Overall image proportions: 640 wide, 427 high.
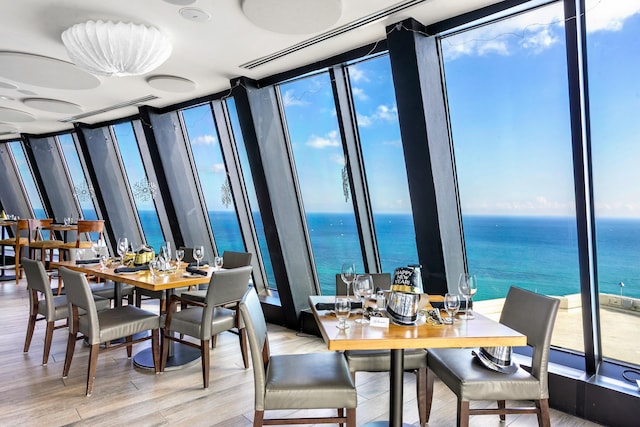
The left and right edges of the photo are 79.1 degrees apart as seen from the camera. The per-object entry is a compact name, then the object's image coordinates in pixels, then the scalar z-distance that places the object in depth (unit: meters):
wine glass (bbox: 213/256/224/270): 3.87
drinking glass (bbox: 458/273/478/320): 2.26
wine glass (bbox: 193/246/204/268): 3.88
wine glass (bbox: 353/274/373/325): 2.28
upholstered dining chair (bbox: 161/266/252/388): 3.09
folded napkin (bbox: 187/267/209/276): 3.57
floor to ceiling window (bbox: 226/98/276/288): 5.30
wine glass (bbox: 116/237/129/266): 4.06
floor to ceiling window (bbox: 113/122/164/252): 6.74
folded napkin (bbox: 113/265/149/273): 3.57
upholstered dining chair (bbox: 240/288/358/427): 1.96
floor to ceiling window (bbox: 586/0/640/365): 2.52
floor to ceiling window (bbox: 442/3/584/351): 2.87
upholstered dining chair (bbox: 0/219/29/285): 6.96
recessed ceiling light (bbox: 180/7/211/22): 2.93
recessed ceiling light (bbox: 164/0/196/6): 2.78
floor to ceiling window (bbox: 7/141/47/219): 8.76
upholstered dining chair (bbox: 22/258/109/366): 3.42
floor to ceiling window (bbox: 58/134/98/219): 7.89
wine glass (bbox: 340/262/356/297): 2.48
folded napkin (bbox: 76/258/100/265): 4.01
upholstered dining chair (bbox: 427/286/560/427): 2.09
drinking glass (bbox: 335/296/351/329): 2.03
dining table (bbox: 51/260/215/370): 3.22
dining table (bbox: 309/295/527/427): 1.80
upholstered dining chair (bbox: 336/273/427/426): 2.47
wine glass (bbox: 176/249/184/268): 4.11
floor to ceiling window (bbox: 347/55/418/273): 3.92
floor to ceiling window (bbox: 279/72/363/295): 4.36
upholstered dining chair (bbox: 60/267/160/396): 2.94
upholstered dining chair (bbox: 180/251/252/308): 4.07
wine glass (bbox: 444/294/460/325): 2.09
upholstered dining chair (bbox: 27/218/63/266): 6.95
